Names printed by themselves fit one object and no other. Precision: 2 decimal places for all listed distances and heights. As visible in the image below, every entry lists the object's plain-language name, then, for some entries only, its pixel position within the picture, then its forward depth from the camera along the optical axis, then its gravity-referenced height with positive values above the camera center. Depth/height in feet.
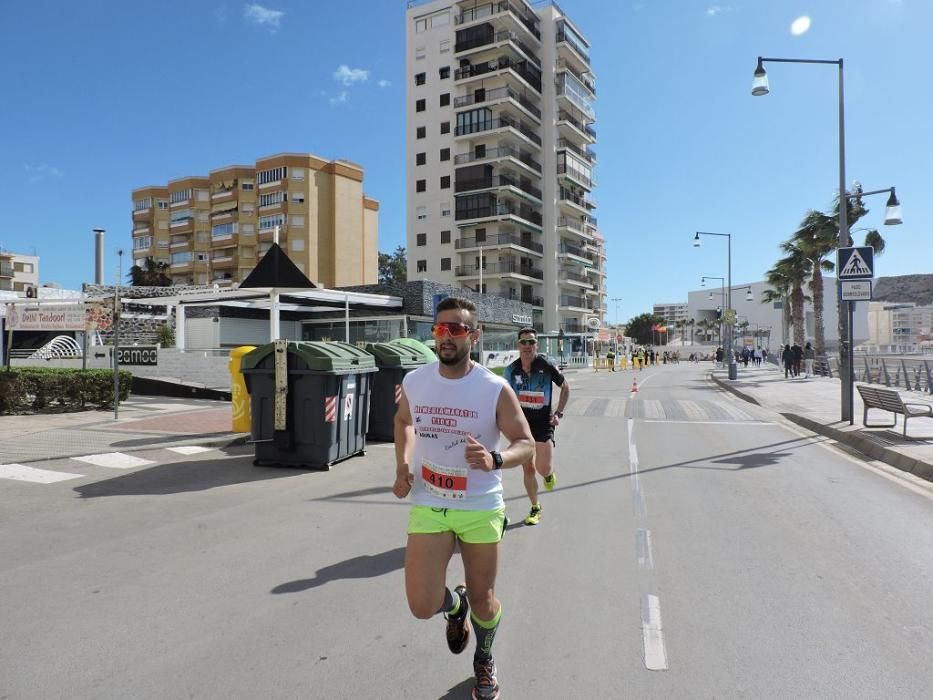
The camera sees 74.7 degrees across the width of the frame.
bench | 32.45 -3.48
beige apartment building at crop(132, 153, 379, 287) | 202.90 +43.67
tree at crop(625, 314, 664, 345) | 440.86 +11.75
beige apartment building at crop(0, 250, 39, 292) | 260.21 +33.93
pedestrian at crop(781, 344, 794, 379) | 101.24 -2.92
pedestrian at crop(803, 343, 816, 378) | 103.81 -2.99
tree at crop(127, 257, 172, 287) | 192.24 +22.73
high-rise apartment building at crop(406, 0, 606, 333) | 185.06 +62.07
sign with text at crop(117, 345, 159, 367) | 65.24 -0.91
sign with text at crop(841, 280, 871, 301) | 38.55 +3.27
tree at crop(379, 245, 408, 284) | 255.52 +33.49
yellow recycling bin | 33.58 -3.20
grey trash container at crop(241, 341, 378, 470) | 25.57 -2.48
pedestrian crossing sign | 38.68 +4.98
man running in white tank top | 8.61 -1.96
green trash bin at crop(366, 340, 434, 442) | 32.17 -2.07
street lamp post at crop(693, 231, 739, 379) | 98.65 +2.79
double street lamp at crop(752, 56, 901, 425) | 40.37 +2.43
